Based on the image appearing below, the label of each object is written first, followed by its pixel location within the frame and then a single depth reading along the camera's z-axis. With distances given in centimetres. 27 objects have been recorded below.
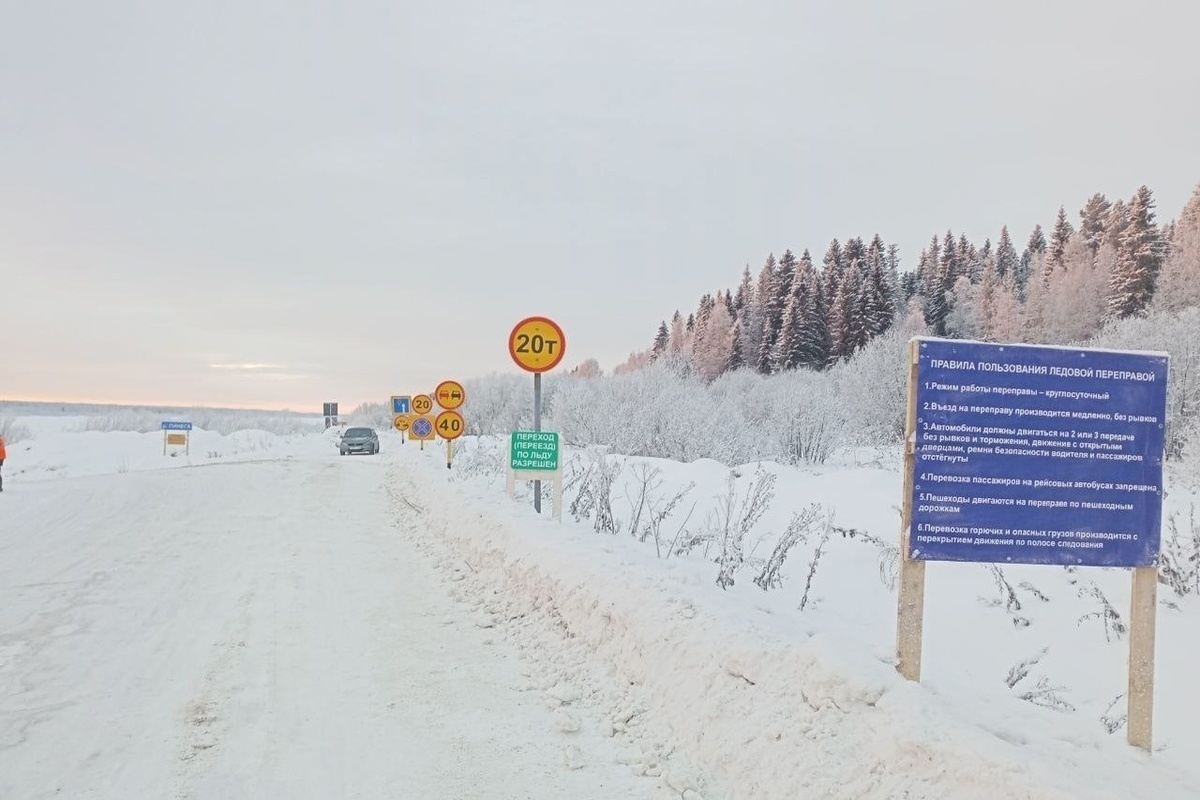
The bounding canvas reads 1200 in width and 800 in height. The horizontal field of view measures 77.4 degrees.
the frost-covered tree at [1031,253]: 7636
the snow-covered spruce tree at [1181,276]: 4531
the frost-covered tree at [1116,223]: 5819
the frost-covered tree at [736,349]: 7438
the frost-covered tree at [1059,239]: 6719
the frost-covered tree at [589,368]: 9711
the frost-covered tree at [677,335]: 9994
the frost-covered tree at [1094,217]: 6600
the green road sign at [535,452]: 1022
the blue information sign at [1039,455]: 364
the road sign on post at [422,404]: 2867
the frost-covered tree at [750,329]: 7550
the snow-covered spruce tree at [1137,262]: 5012
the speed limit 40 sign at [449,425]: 1730
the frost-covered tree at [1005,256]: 7725
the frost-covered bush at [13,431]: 5078
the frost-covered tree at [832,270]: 6912
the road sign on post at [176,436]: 3355
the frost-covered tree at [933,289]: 7136
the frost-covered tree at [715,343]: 7700
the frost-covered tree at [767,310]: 6781
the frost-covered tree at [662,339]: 10631
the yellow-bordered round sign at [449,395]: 1906
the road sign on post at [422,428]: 2486
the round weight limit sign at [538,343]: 1027
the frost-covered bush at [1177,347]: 2098
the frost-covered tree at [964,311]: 6552
